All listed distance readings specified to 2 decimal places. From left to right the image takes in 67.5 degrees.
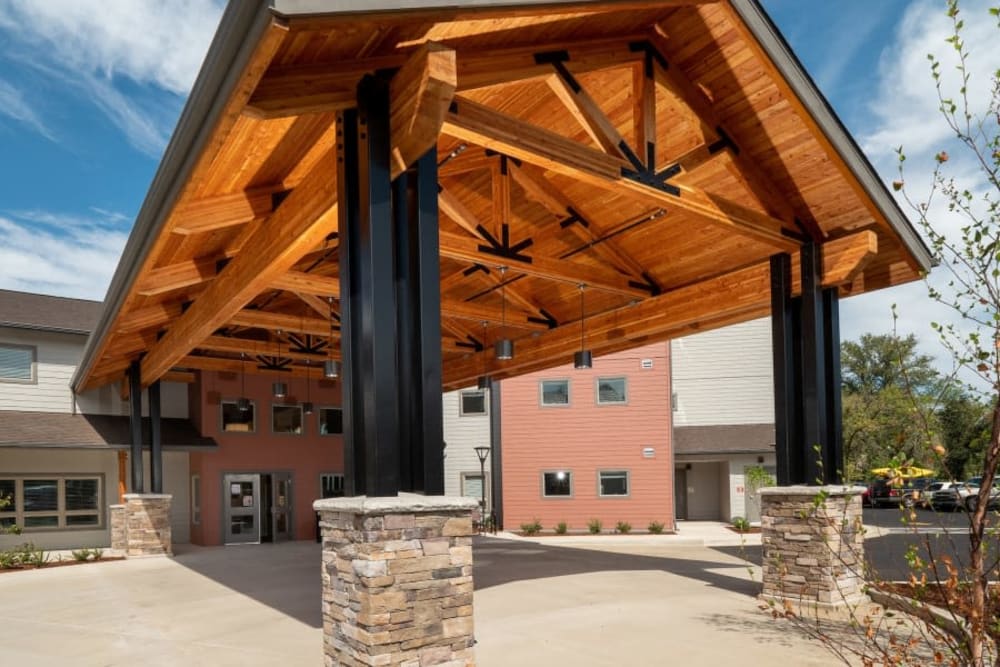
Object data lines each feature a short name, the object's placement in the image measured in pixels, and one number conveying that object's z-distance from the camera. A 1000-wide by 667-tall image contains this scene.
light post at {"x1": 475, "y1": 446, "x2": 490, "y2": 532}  22.06
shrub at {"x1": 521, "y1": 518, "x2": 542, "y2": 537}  21.61
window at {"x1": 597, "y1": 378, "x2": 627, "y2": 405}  22.69
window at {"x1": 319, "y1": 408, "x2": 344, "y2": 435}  21.83
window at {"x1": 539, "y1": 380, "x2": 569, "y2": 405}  22.92
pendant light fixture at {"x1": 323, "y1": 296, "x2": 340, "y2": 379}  13.91
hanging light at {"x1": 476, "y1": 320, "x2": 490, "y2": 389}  16.02
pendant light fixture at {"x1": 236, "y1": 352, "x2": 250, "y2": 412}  17.94
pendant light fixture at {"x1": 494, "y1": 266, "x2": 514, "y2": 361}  12.13
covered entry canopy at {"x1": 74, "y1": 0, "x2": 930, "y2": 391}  5.48
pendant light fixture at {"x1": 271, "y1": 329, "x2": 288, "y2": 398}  17.34
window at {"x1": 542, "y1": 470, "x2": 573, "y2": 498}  22.44
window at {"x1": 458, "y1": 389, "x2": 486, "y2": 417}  23.69
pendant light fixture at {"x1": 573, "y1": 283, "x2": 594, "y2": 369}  12.23
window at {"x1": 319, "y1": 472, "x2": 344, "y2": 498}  21.34
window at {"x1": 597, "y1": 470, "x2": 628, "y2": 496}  22.17
